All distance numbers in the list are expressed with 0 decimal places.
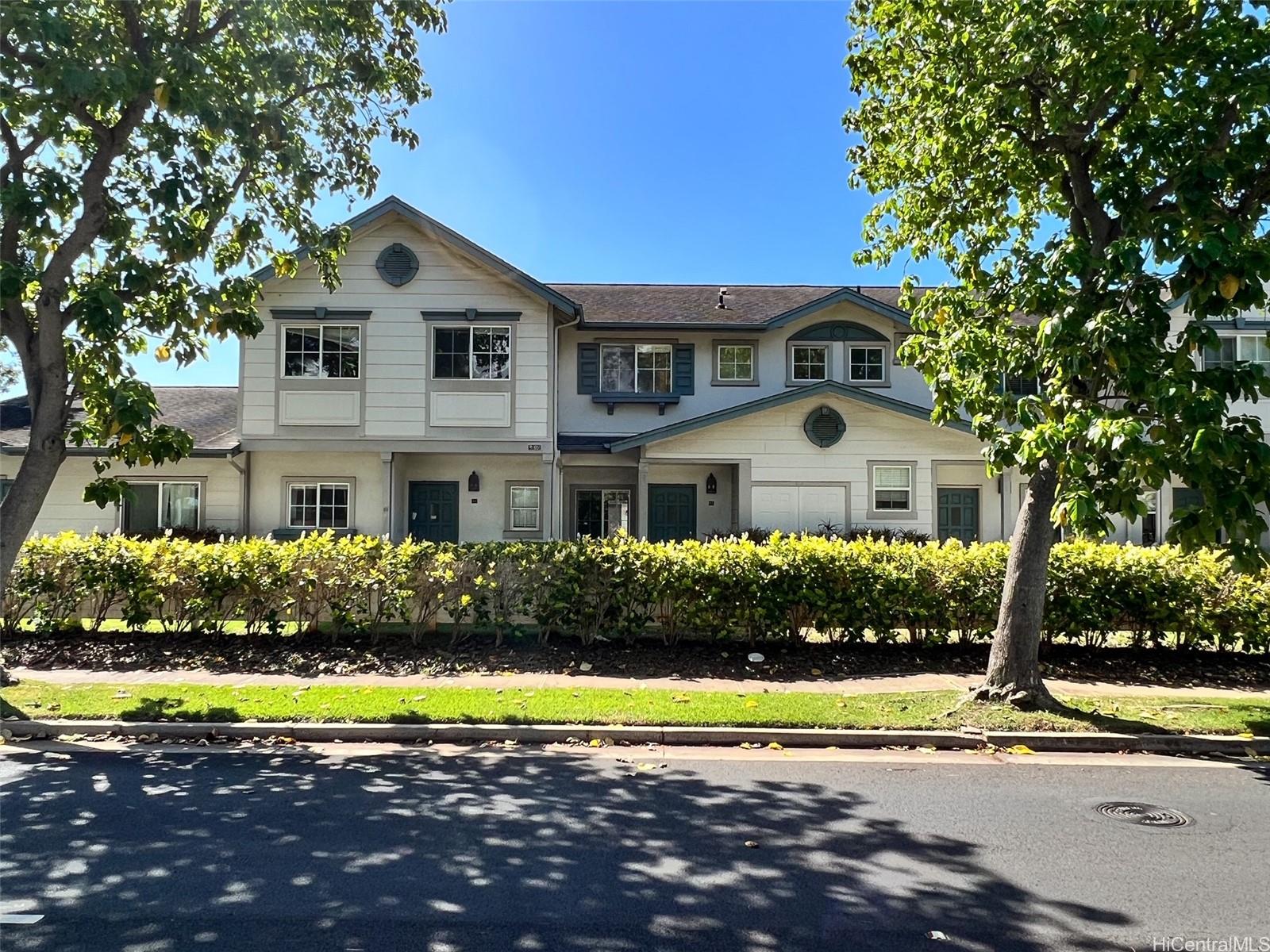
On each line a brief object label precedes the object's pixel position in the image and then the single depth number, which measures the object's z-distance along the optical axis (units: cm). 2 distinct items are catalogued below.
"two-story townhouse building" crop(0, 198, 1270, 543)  1653
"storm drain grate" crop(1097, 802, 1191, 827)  497
